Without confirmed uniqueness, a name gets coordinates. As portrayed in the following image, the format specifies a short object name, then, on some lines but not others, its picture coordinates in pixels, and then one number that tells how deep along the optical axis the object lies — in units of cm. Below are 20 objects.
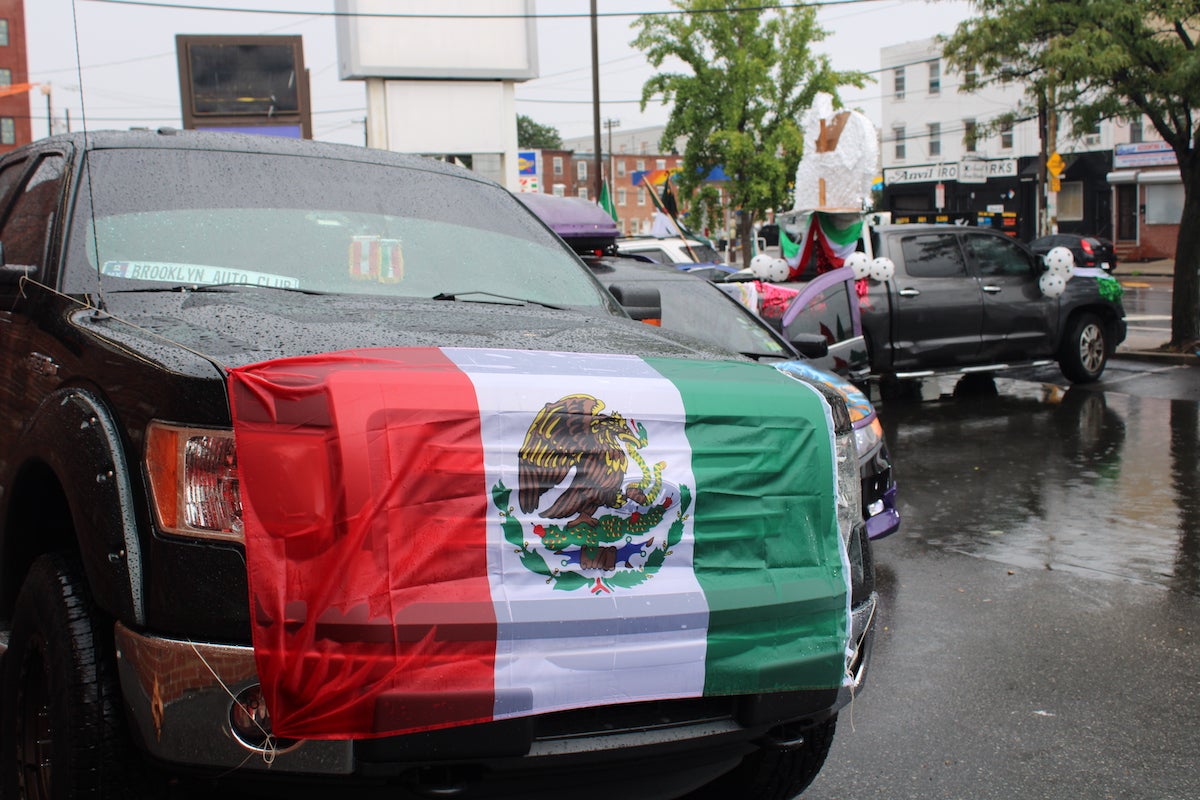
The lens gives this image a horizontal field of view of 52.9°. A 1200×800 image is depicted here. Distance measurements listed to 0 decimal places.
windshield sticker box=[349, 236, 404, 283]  384
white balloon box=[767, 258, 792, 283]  1377
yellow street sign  2874
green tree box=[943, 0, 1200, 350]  1412
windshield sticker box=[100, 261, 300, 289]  351
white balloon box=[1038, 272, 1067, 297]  1323
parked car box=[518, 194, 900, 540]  627
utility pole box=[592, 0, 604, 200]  2916
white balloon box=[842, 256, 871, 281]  1236
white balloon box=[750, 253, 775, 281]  1373
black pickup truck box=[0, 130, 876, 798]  234
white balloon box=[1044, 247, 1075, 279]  1335
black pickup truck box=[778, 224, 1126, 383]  1256
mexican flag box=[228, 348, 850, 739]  232
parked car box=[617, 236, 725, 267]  1909
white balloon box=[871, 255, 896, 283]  1242
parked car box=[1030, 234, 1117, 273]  3275
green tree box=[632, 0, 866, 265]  3281
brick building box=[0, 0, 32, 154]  7881
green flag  2286
